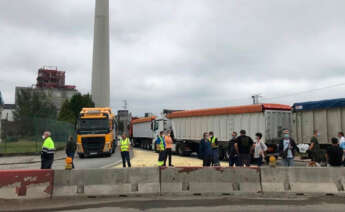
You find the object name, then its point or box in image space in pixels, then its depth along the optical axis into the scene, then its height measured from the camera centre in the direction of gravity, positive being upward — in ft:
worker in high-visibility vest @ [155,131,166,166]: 40.65 -2.74
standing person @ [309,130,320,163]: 33.27 -2.54
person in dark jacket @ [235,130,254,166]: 32.96 -2.26
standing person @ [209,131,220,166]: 42.07 -3.32
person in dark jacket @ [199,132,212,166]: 37.50 -3.04
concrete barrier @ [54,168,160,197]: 25.22 -4.64
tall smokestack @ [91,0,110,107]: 233.14 +55.51
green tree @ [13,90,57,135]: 134.82 +11.51
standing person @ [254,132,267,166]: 33.40 -2.52
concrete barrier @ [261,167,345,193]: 25.58 -4.61
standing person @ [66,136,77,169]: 47.06 -2.90
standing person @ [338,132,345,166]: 35.36 -1.50
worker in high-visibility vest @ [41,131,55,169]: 33.73 -2.65
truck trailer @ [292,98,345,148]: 44.37 +1.37
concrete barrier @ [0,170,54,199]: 24.09 -4.61
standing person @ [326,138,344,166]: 29.94 -2.80
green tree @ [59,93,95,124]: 165.42 +13.56
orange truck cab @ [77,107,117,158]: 63.77 -1.11
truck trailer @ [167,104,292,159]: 51.75 +1.07
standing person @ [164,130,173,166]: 42.33 -1.99
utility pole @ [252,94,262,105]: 213.85 +22.05
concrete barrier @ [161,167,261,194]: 25.95 -4.63
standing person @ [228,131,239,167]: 39.65 -3.38
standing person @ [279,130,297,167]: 32.37 -2.34
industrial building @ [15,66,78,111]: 336.29 +53.90
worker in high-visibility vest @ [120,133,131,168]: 41.71 -2.61
